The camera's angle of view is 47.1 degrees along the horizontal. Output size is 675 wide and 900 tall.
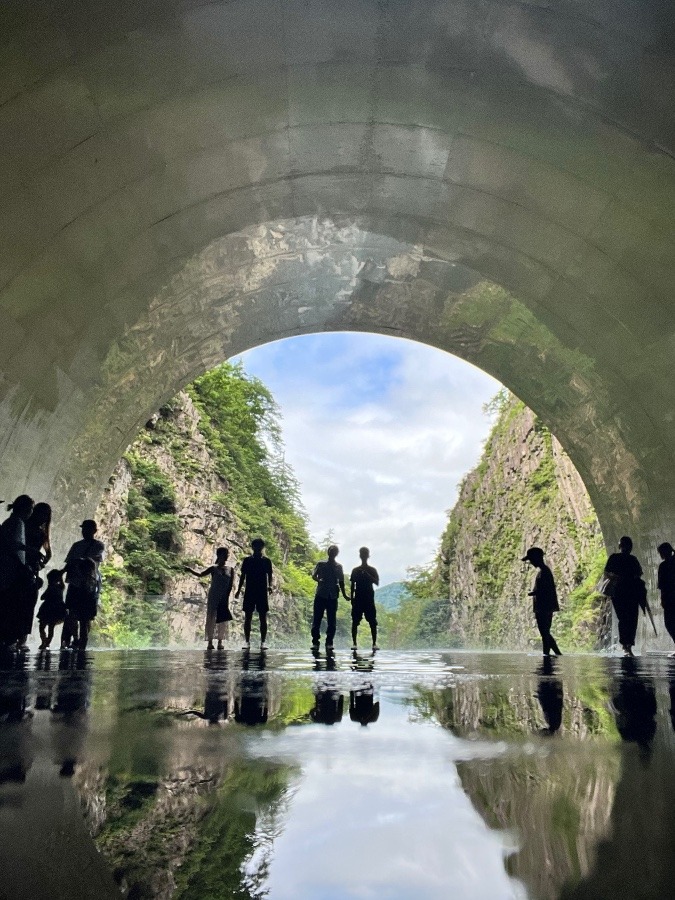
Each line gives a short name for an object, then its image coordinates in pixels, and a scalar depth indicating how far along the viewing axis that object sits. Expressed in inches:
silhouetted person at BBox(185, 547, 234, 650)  518.0
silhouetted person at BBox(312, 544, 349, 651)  509.7
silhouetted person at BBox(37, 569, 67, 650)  423.5
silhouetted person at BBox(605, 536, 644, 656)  454.9
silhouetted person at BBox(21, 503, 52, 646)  369.1
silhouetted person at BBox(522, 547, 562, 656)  447.8
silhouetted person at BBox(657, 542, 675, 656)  417.4
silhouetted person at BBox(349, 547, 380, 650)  511.2
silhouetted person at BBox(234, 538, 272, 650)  498.3
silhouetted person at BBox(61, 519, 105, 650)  394.6
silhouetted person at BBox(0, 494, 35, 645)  311.7
